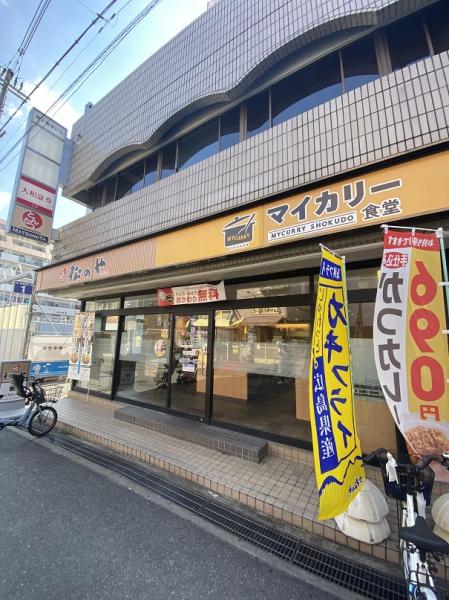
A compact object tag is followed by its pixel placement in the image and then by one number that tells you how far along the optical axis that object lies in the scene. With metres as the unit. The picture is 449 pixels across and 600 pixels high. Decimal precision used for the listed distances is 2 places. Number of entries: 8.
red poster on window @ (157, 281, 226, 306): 5.64
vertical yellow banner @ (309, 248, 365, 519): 2.19
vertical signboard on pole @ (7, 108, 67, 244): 7.20
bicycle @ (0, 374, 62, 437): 5.73
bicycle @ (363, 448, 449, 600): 1.64
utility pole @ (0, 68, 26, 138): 8.39
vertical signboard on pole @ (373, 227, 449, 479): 2.25
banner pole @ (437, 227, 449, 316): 2.29
